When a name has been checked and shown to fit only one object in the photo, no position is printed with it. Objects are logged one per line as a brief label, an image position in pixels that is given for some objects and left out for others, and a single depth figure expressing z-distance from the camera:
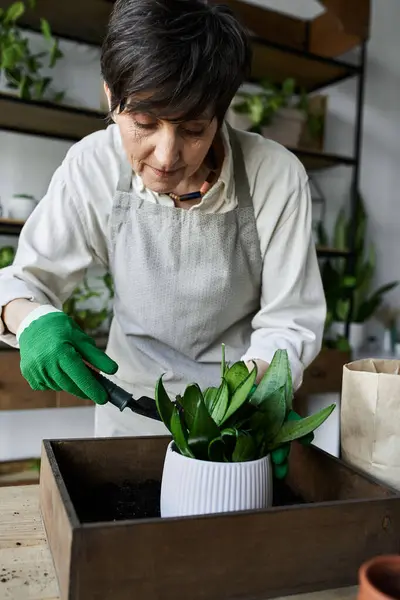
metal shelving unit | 1.93
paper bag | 0.69
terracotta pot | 0.39
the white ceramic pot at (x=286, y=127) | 2.24
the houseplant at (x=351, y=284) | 2.47
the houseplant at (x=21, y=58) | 1.84
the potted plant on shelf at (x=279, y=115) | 2.17
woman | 0.99
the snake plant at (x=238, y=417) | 0.62
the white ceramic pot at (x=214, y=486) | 0.59
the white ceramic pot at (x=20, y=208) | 1.93
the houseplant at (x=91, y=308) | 2.01
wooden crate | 0.49
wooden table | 0.54
